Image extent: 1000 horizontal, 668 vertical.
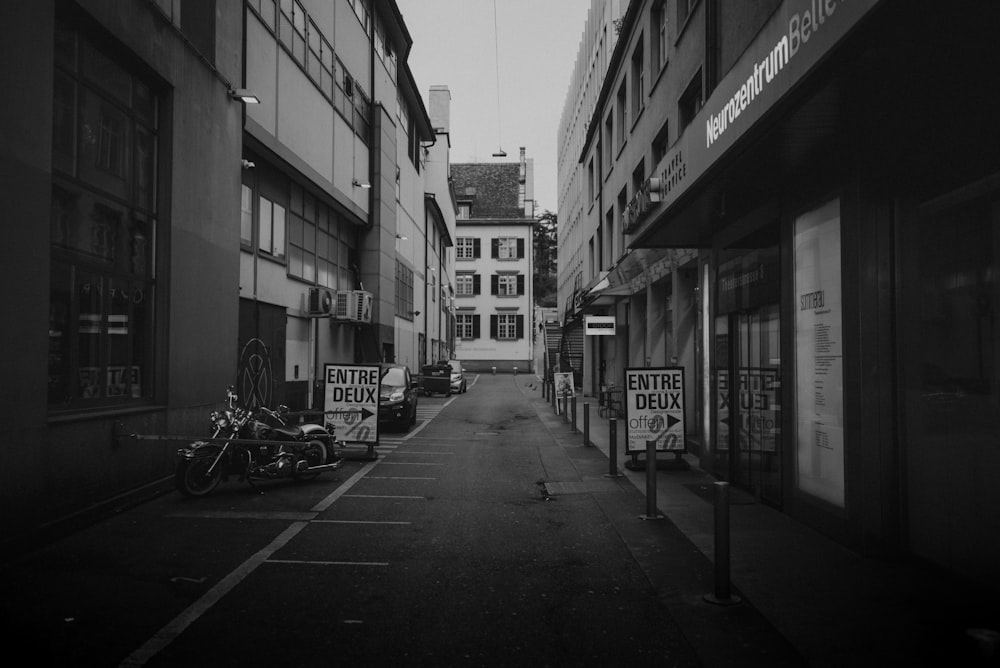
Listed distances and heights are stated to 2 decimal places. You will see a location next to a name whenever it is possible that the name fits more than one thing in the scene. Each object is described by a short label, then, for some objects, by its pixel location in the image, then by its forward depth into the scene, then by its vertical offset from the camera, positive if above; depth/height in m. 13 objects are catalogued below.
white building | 71.38 +7.17
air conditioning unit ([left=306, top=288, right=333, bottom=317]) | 22.02 +1.63
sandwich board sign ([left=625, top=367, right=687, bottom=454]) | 11.92 -0.71
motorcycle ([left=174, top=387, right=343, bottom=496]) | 10.12 -1.25
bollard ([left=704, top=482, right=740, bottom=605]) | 5.85 -1.41
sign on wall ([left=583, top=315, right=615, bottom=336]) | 23.02 +1.08
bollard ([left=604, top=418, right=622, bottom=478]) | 12.13 -1.44
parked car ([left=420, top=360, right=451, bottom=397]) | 36.56 -0.89
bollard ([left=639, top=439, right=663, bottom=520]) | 8.73 -1.44
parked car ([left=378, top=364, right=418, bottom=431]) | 19.61 -0.95
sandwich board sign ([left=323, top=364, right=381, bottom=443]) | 14.14 -0.74
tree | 82.62 +11.26
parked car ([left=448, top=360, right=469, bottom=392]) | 39.47 -0.83
